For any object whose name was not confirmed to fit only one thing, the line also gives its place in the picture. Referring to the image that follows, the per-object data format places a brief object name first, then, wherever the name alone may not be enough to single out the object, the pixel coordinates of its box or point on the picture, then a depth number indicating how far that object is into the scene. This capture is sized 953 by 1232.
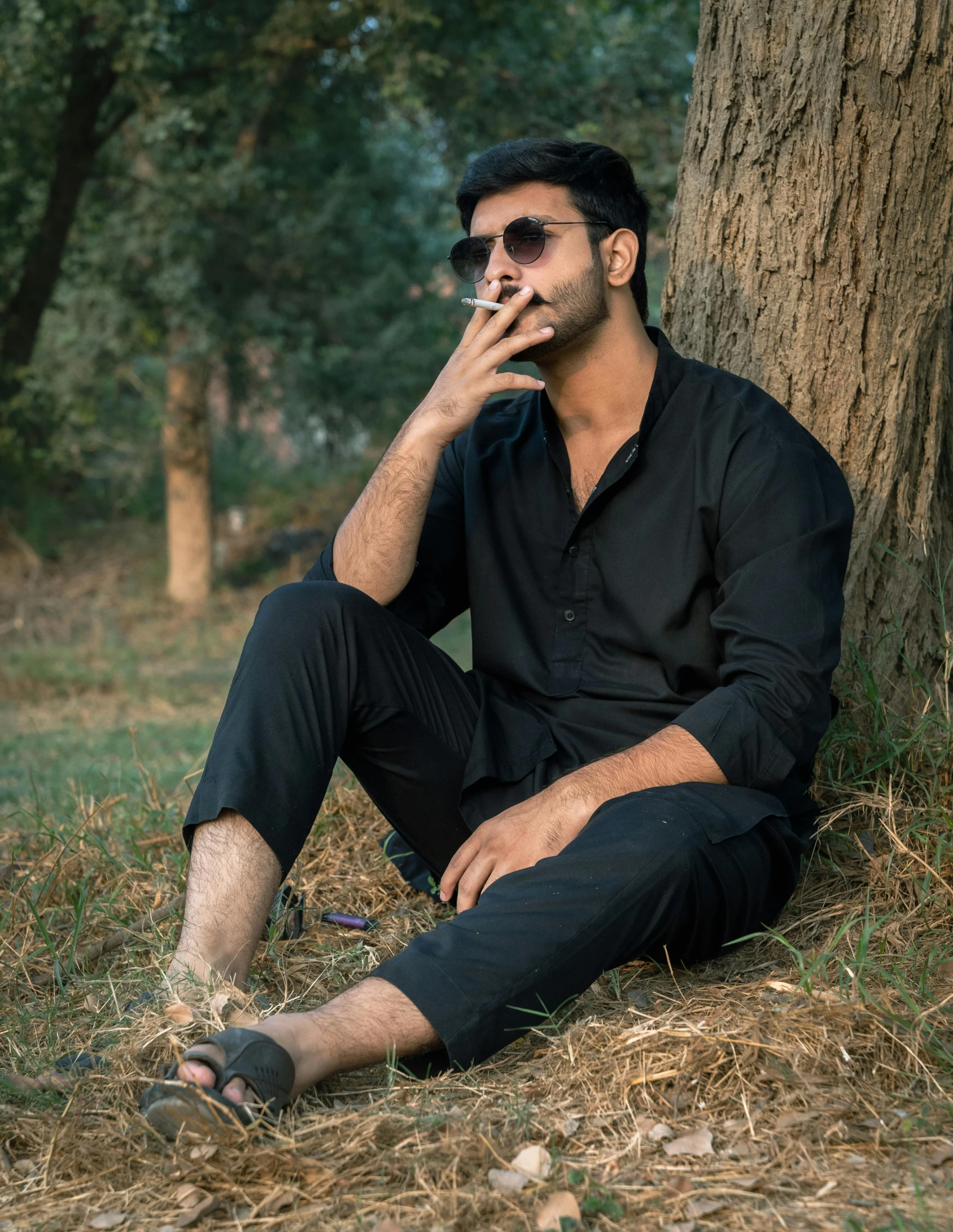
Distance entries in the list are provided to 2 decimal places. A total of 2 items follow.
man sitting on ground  2.25
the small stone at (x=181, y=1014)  2.24
